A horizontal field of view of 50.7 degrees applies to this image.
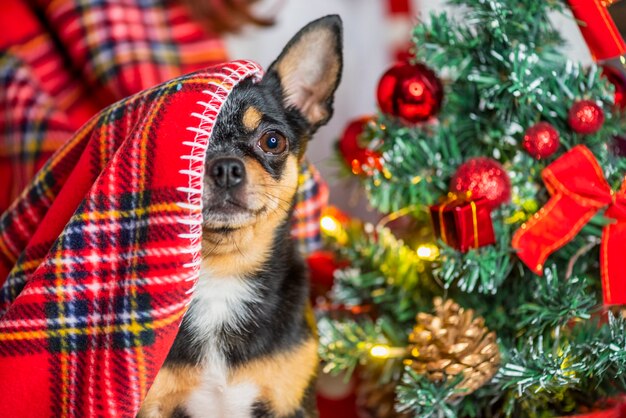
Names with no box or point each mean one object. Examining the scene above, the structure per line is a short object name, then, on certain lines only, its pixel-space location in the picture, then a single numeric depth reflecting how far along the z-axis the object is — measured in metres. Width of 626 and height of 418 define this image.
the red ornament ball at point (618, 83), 1.02
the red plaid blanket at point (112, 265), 0.70
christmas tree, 0.92
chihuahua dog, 0.83
